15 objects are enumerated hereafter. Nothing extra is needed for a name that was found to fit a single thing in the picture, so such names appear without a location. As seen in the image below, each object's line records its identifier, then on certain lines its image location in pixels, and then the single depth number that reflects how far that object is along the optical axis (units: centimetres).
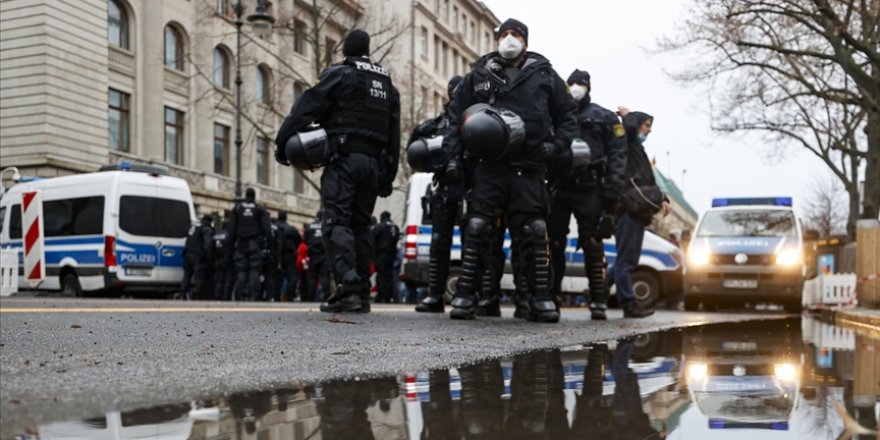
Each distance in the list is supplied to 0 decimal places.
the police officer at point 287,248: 2022
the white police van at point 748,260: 1556
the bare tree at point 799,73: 2075
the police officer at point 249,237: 1767
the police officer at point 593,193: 895
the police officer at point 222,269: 1919
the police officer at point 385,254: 1903
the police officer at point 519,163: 736
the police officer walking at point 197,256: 1909
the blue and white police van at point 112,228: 1831
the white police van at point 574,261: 1694
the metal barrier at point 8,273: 1422
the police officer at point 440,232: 927
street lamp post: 2258
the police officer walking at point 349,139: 770
